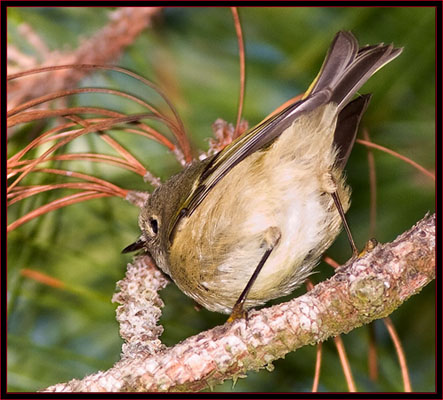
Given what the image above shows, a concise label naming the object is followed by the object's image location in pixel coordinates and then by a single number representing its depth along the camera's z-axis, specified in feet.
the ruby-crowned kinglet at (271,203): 14.85
